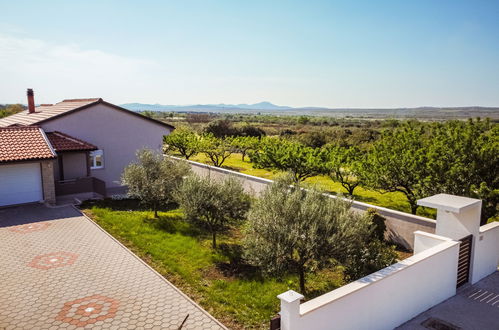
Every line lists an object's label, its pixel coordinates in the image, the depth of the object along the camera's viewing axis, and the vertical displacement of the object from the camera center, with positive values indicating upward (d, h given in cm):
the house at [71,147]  1828 -190
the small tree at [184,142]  3351 -261
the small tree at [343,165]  2092 -279
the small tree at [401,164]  1545 -215
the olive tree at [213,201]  1330 -320
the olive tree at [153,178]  1641 -292
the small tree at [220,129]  6481 -246
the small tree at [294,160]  2214 -278
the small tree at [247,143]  3734 -282
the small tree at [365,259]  986 -397
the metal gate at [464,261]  1066 -427
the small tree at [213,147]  3281 -288
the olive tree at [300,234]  929 -308
